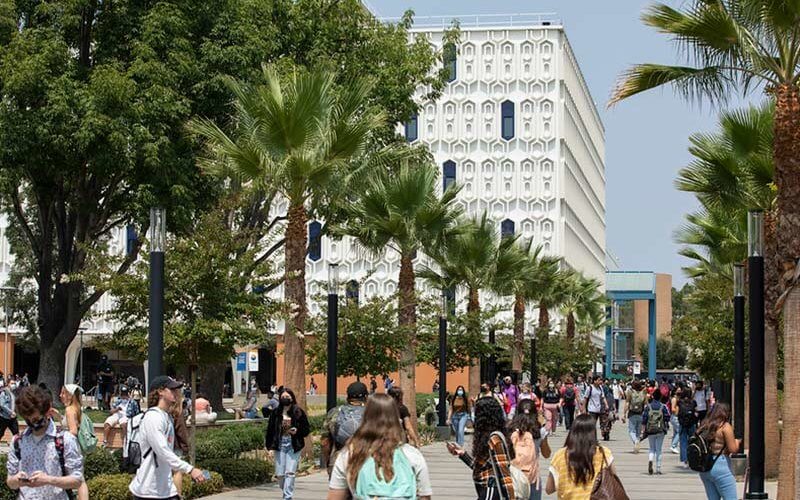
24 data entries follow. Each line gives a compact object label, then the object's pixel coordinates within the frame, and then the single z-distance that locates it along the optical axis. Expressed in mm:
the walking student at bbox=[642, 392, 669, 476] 25078
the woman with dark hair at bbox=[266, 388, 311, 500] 17641
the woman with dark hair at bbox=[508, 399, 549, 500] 12125
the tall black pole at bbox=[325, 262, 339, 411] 24109
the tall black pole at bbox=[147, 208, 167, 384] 17375
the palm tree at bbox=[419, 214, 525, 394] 41906
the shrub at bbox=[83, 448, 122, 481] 17844
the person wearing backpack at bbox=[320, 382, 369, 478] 11336
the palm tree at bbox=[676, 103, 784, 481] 23625
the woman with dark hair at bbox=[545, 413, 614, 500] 9742
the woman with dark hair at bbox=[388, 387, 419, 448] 12484
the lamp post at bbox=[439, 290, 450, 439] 37125
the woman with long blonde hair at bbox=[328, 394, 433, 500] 7270
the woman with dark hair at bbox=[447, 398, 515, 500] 10406
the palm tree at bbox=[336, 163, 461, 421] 33719
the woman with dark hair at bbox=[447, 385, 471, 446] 27605
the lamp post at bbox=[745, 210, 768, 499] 16781
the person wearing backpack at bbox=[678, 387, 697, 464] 25203
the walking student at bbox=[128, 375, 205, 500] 10211
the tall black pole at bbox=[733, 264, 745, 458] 22648
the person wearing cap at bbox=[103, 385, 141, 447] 21828
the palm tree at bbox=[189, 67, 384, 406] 24281
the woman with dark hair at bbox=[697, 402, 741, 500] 13508
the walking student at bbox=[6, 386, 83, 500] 8531
